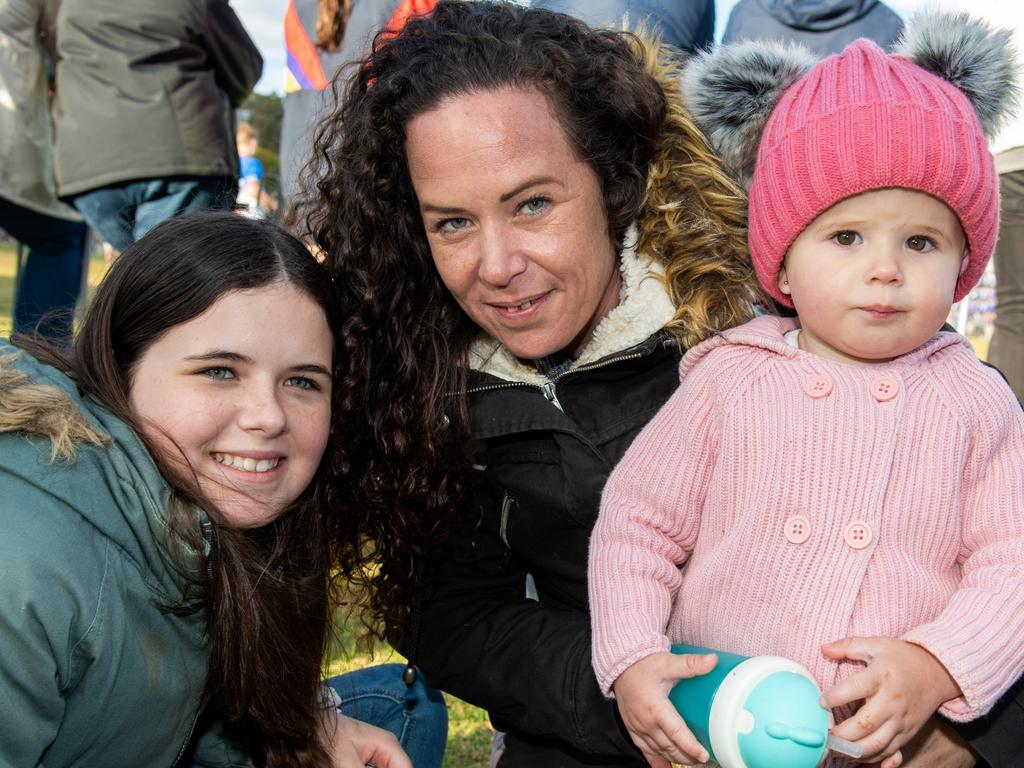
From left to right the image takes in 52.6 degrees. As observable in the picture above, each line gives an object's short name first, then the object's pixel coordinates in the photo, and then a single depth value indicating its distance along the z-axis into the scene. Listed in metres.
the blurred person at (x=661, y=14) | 2.71
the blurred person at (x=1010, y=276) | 3.04
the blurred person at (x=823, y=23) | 3.27
